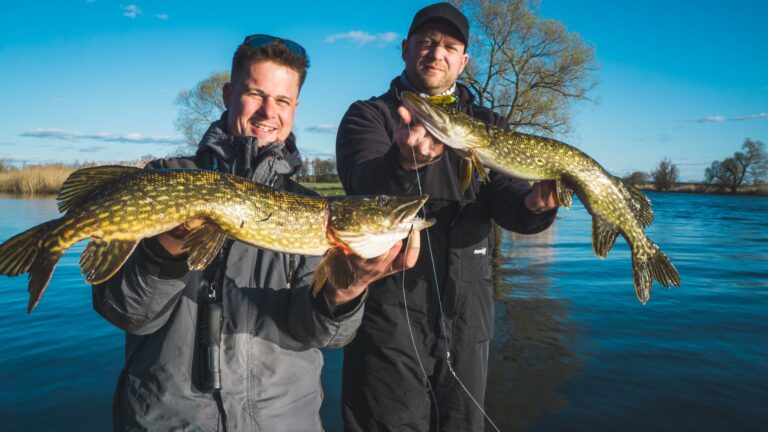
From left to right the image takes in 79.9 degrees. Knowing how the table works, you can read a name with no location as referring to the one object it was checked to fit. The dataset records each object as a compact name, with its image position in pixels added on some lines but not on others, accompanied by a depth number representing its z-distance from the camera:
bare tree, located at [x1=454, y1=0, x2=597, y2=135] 21.44
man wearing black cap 2.64
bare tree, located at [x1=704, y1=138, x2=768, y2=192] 50.12
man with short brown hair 1.97
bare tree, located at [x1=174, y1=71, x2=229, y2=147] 34.88
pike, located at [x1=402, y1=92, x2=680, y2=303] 2.75
